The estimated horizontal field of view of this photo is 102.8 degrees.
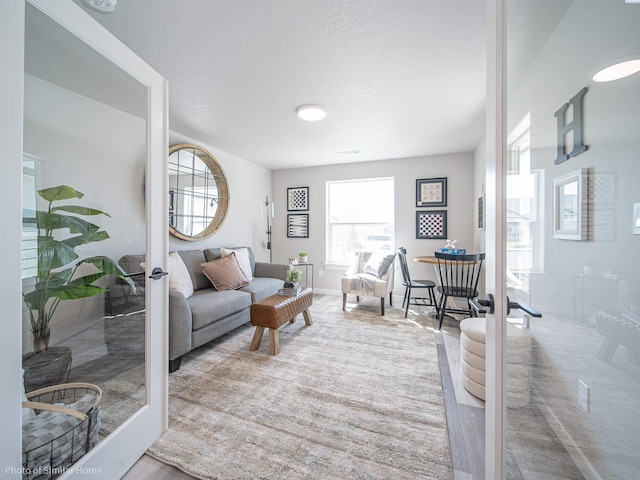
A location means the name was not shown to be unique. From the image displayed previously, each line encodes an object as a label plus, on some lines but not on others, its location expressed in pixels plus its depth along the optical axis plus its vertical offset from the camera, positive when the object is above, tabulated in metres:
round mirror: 3.20 +0.63
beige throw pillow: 3.10 -0.44
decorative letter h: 0.79 +0.37
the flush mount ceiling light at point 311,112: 2.55 +1.30
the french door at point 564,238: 0.63 +0.01
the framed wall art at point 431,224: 4.23 +0.26
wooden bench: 2.43 -0.76
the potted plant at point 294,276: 3.04 -0.45
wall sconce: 5.02 +0.52
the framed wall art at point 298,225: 5.09 +0.27
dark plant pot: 0.99 -0.55
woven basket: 0.94 -0.78
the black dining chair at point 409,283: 3.55 -0.62
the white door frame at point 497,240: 0.90 +0.00
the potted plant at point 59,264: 1.02 -0.12
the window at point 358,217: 4.65 +0.42
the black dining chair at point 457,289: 2.96 -0.61
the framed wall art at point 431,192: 4.21 +0.80
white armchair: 3.69 -0.59
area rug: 1.30 -1.13
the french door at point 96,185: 0.87 +0.25
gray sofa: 1.49 -0.65
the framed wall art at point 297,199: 5.06 +0.80
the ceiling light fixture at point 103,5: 1.34 +1.24
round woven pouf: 0.97 -0.49
